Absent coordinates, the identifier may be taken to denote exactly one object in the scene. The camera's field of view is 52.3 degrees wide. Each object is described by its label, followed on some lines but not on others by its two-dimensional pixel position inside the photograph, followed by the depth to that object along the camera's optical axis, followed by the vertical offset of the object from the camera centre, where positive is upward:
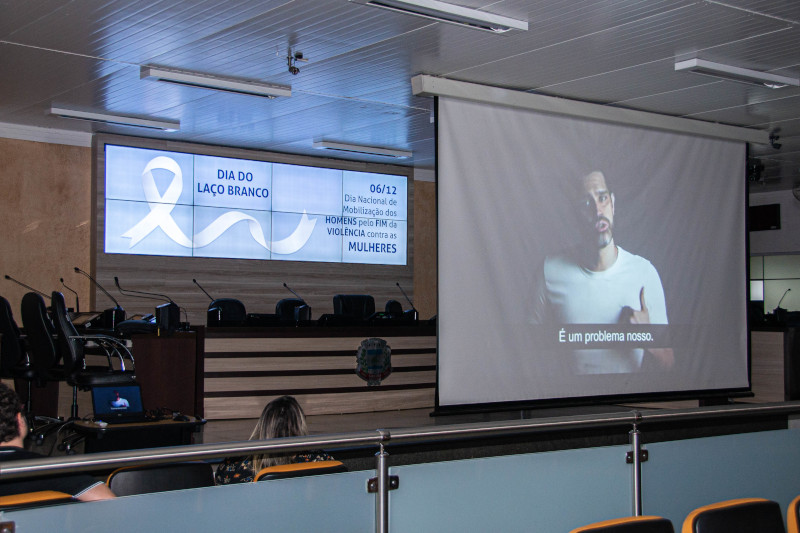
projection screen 6.11 +0.36
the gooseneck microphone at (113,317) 7.37 -0.16
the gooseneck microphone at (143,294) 9.44 +0.07
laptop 5.19 -0.68
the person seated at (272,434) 3.06 -0.53
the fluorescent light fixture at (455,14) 4.92 +1.79
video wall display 9.52 +1.16
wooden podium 6.57 -0.58
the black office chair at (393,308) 10.37 -0.09
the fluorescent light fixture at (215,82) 6.67 +1.85
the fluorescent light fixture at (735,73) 6.14 +1.79
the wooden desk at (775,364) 7.59 -0.57
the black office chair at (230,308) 9.02 -0.09
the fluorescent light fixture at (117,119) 8.16 +1.88
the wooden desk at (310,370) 7.37 -0.67
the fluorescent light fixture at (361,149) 9.76 +1.88
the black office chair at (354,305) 10.04 -0.05
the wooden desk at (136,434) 5.00 -0.85
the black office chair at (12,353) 6.39 -0.43
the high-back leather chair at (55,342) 6.11 -0.32
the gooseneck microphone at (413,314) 9.02 -0.14
